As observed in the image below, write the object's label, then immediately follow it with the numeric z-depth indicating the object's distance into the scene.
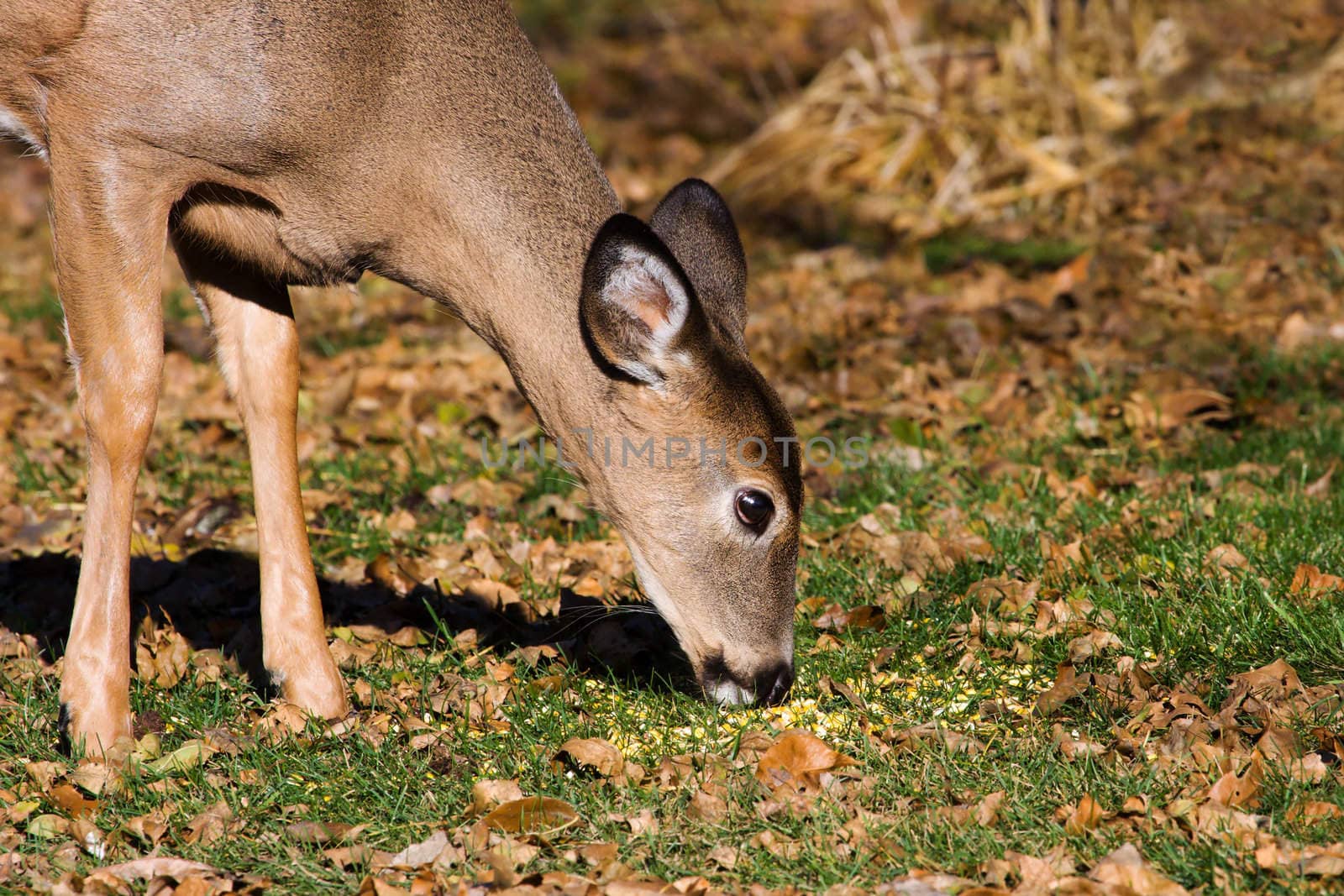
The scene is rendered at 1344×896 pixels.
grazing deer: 8.80
